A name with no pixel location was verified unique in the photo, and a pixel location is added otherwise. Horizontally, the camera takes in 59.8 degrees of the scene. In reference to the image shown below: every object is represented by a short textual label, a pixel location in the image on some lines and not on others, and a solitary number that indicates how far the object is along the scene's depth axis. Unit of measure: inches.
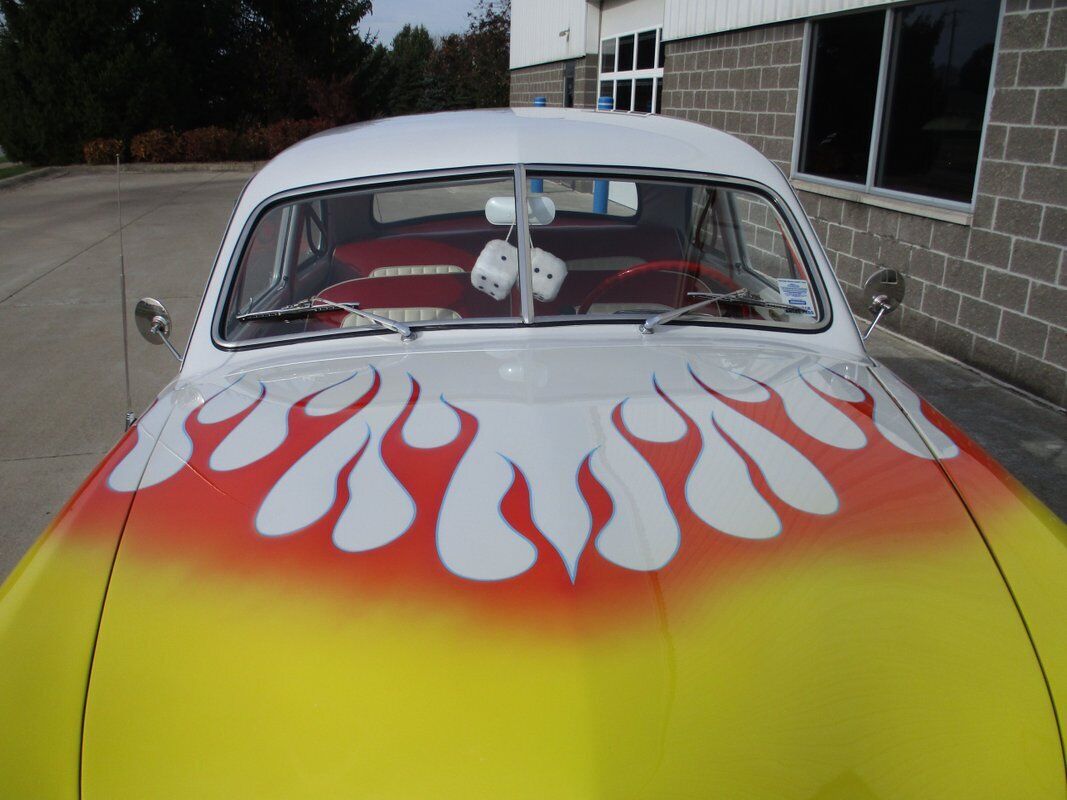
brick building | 201.2
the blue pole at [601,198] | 127.1
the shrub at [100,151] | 792.3
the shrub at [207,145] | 810.8
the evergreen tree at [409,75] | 1230.9
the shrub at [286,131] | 840.9
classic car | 48.5
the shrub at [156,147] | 801.6
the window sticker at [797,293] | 101.4
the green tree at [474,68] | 1181.7
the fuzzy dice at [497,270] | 98.8
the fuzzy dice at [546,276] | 99.0
